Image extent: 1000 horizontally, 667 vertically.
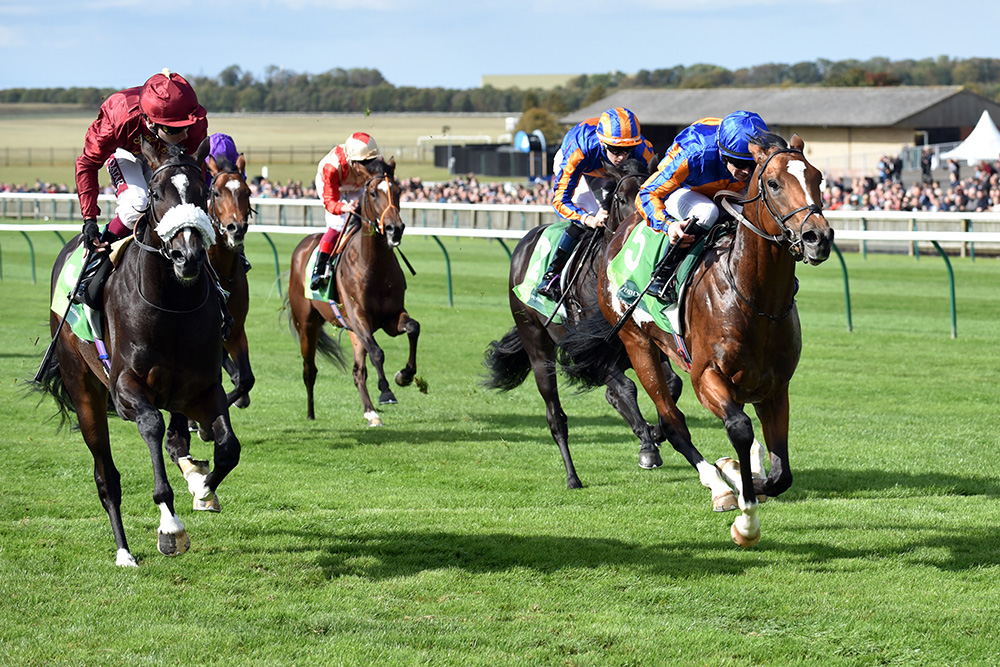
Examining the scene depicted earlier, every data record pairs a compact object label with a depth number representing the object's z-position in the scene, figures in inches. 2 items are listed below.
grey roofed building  3725.4
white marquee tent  2679.6
